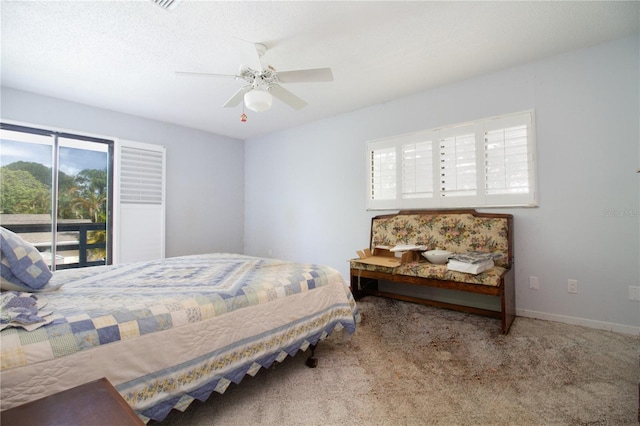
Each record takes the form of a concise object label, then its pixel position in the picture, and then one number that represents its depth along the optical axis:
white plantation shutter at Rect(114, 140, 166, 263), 3.96
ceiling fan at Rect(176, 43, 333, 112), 2.17
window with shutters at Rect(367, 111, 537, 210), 2.87
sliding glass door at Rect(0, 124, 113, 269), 3.38
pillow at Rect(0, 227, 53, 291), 1.33
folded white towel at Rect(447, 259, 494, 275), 2.43
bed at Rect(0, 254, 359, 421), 0.96
